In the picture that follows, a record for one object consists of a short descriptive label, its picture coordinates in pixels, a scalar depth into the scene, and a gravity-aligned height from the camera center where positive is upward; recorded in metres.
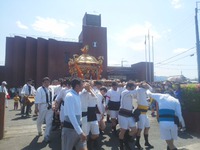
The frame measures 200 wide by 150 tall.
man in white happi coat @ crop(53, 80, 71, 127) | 7.12 -0.63
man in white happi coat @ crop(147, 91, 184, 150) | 5.12 -0.88
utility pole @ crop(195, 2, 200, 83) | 16.83 +3.32
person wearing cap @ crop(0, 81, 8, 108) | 13.71 -0.42
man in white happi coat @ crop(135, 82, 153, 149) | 6.84 -0.91
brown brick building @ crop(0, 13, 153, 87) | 35.50 +4.15
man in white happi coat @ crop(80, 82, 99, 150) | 5.95 -0.96
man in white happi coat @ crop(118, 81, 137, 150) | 6.45 -1.03
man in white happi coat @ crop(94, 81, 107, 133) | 7.18 -0.83
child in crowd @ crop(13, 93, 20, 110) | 16.34 -1.61
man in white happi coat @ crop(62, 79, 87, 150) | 4.01 -0.82
